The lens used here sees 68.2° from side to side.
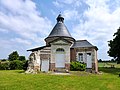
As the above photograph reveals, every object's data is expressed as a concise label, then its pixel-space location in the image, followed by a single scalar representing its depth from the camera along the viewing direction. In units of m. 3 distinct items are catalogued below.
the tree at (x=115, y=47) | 20.10
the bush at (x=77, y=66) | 14.28
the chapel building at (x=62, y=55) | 13.97
